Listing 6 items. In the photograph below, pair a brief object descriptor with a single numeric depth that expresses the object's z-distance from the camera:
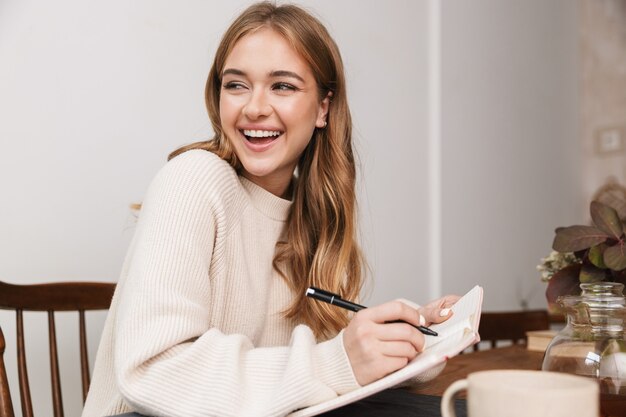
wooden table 1.10
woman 0.80
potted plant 1.17
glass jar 0.79
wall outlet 3.79
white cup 0.44
